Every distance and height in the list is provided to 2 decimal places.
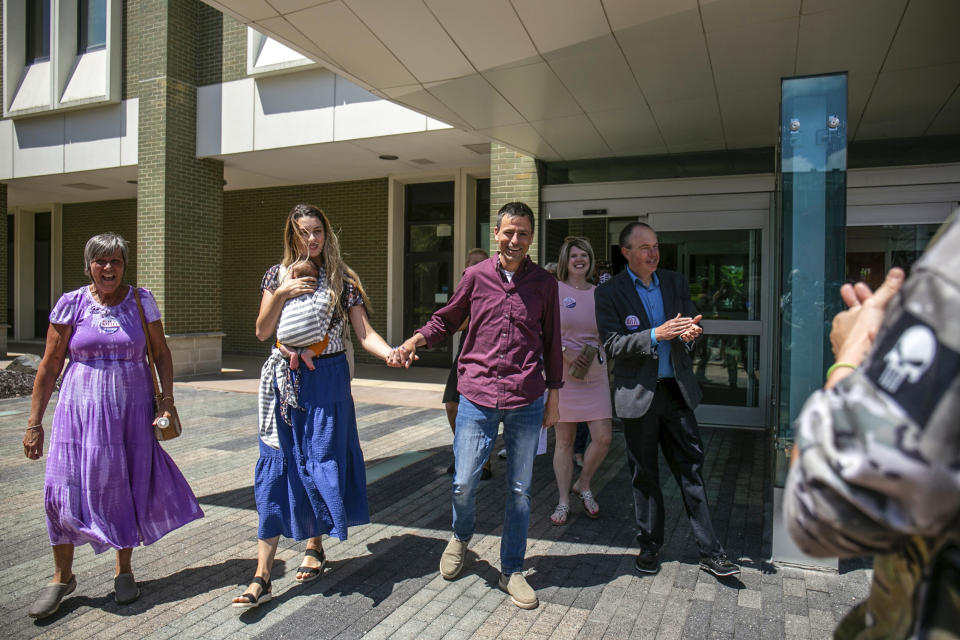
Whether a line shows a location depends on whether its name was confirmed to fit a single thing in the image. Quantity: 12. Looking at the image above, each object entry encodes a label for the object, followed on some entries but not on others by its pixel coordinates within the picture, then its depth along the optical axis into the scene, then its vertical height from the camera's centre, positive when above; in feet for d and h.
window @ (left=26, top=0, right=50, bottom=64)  46.80 +20.17
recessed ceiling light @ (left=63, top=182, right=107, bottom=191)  49.34 +9.41
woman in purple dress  10.59 -2.11
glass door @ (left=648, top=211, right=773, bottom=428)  24.41 +0.58
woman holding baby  10.90 -1.60
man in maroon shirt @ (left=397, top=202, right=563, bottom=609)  10.94 -1.04
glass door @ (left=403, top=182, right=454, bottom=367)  44.57 +3.88
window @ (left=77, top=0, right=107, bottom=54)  42.86 +18.70
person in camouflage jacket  2.77 -0.63
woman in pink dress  14.88 -1.82
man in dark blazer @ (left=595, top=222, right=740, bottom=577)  11.58 -1.42
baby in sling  10.90 -0.22
